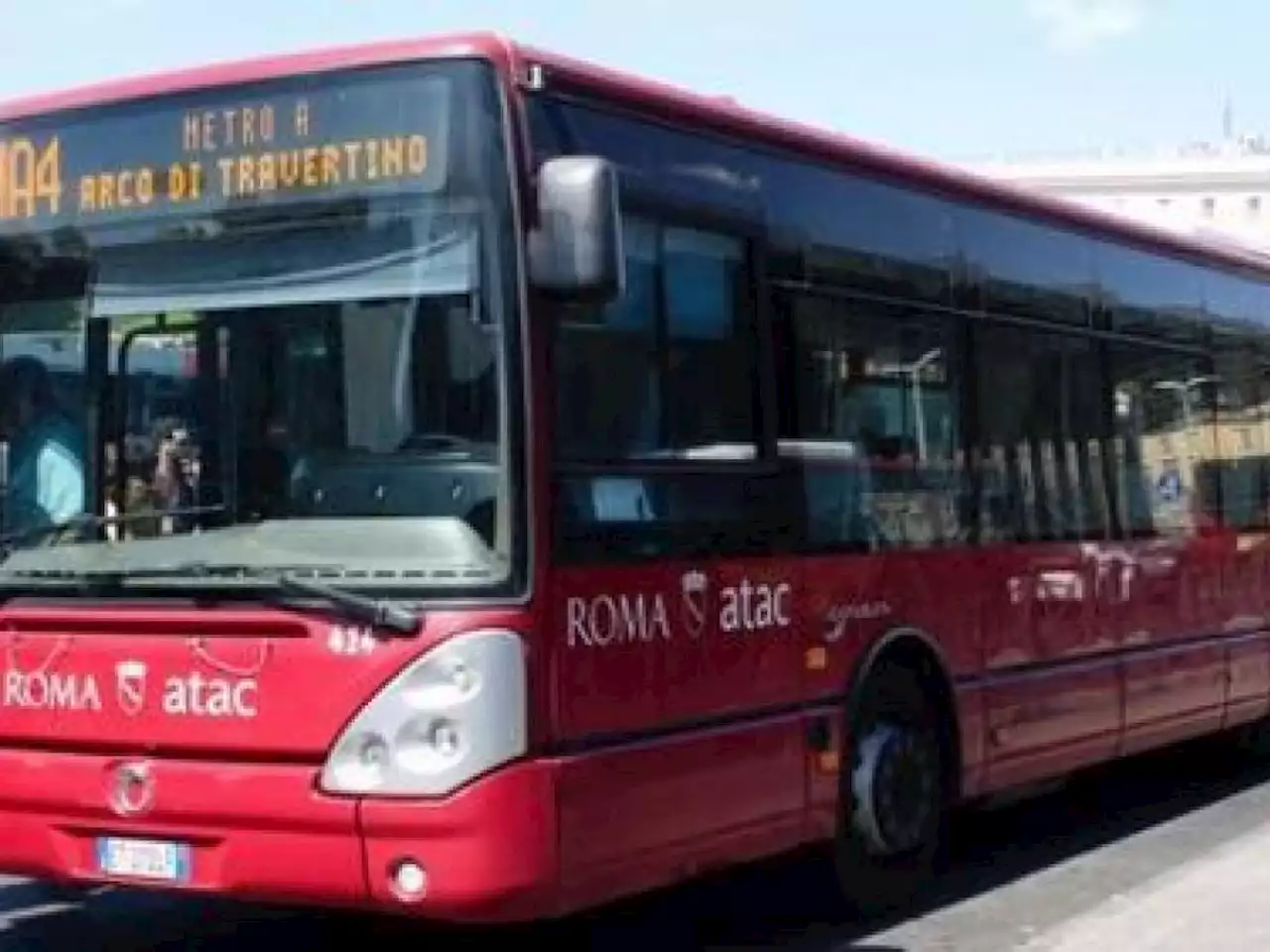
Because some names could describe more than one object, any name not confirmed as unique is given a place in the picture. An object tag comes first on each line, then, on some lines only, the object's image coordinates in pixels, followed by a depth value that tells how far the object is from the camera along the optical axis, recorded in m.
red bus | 6.05
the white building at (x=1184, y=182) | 89.88
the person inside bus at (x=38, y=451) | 6.74
